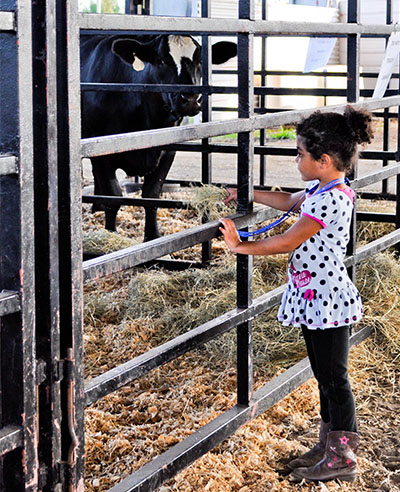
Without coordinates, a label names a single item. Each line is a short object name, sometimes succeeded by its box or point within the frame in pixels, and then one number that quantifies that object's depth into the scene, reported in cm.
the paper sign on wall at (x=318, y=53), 481
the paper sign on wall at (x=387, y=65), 412
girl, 289
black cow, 610
